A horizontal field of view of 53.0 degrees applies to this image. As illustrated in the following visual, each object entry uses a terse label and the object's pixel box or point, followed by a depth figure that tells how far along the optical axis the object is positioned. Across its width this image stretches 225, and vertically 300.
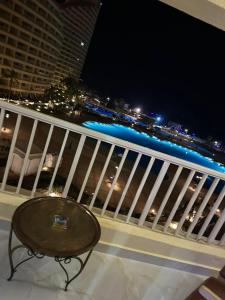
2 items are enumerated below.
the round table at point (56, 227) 1.35
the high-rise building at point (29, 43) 39.69
